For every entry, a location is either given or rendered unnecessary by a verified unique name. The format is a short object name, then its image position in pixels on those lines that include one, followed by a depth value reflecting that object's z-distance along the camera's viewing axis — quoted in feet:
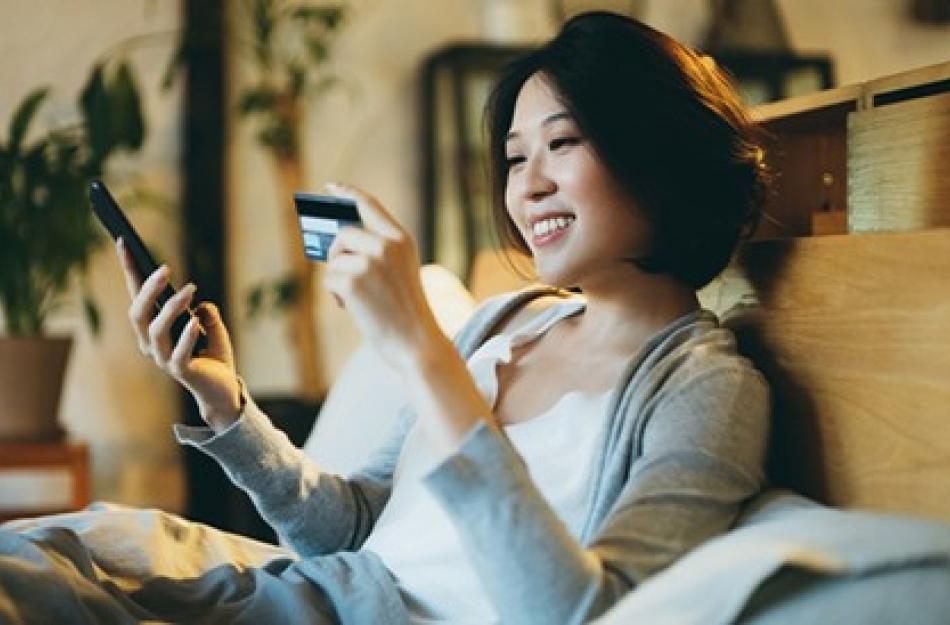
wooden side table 8.75
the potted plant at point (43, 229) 8.88
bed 2.70
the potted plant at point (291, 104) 10.19
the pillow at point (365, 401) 5.18
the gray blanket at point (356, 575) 2.69
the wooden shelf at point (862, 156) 3.72
